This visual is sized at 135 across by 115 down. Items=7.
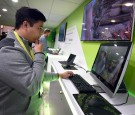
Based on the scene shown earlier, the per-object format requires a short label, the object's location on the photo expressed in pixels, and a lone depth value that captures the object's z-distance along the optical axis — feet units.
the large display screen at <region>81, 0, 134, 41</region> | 4.29
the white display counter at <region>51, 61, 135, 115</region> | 2.69
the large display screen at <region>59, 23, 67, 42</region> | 15.01
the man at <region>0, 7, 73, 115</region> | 2.47
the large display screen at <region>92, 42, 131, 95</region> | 3.01
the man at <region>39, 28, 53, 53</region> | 11.56
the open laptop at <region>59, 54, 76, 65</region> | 7.22
